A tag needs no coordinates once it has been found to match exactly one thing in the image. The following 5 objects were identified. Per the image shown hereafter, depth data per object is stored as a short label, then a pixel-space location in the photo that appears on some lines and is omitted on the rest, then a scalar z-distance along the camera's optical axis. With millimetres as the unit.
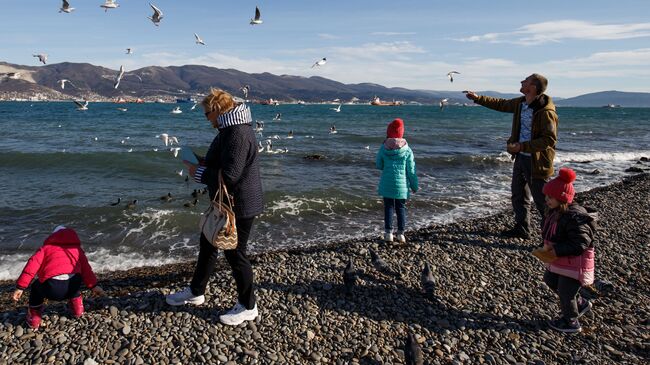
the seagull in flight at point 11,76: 21797
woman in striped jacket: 4160
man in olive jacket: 6730
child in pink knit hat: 4637
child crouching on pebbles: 4539
